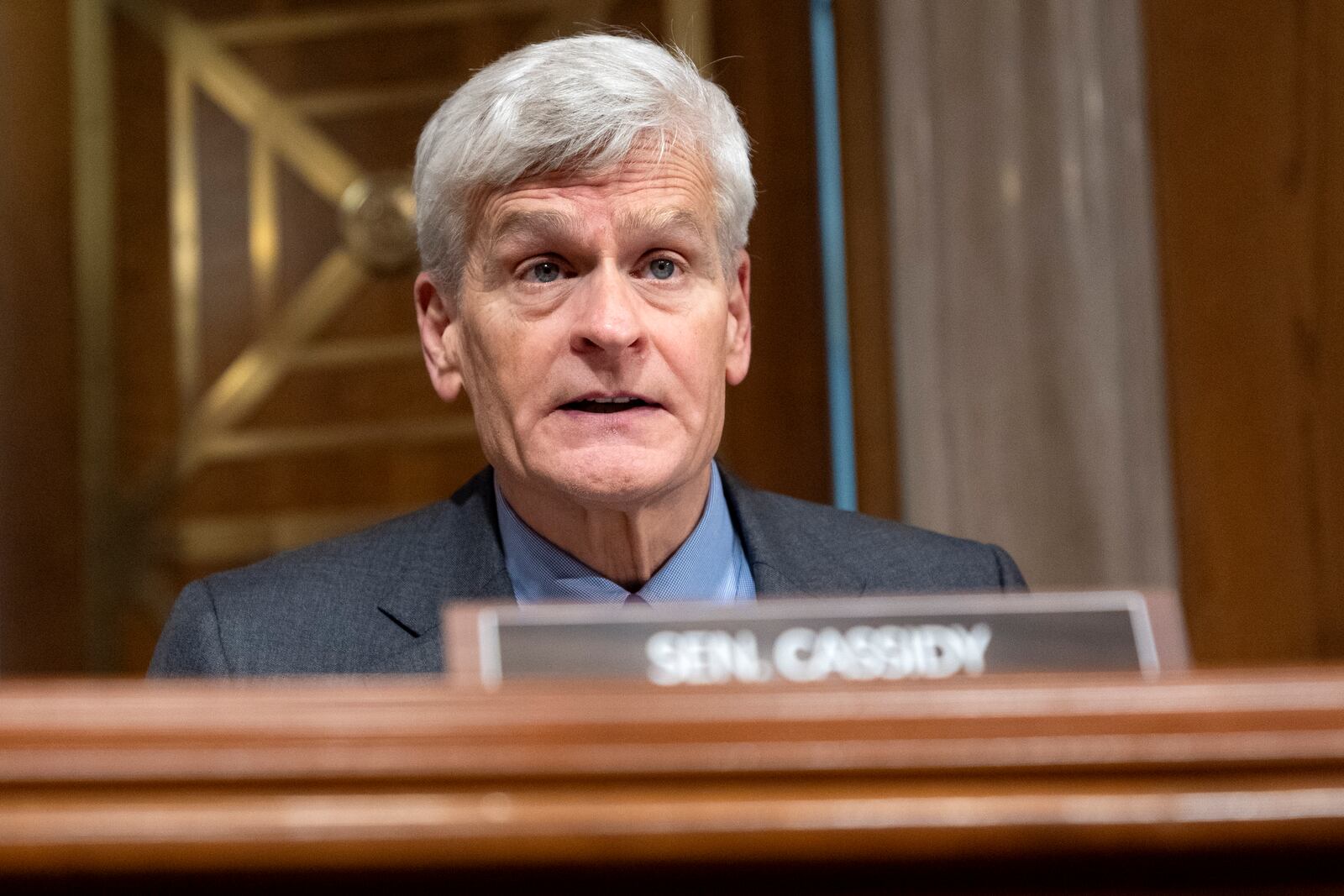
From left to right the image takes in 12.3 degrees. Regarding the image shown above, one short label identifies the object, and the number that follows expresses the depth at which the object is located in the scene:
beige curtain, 4.08
